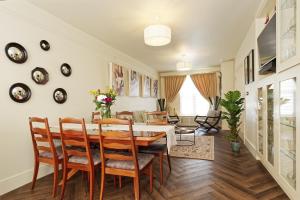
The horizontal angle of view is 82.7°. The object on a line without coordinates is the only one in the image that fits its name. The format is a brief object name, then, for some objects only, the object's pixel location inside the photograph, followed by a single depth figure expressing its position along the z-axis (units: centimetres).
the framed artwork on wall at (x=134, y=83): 536
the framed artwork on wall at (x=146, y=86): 634
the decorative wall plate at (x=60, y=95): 292
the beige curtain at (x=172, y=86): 802
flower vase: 250
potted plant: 350
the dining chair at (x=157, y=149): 232
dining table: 183
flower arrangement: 244
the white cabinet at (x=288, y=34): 165
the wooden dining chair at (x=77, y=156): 189
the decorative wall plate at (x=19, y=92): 230
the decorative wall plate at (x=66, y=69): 308
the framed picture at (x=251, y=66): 346
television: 227
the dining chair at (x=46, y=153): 204
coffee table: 427
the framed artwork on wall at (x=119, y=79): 439
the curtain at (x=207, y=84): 741
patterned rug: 341
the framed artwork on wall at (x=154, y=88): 730
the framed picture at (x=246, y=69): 402
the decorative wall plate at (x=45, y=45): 275
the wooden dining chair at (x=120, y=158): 175
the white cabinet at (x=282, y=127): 174
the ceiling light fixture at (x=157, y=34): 254
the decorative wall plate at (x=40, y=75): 259
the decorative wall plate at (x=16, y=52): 229
